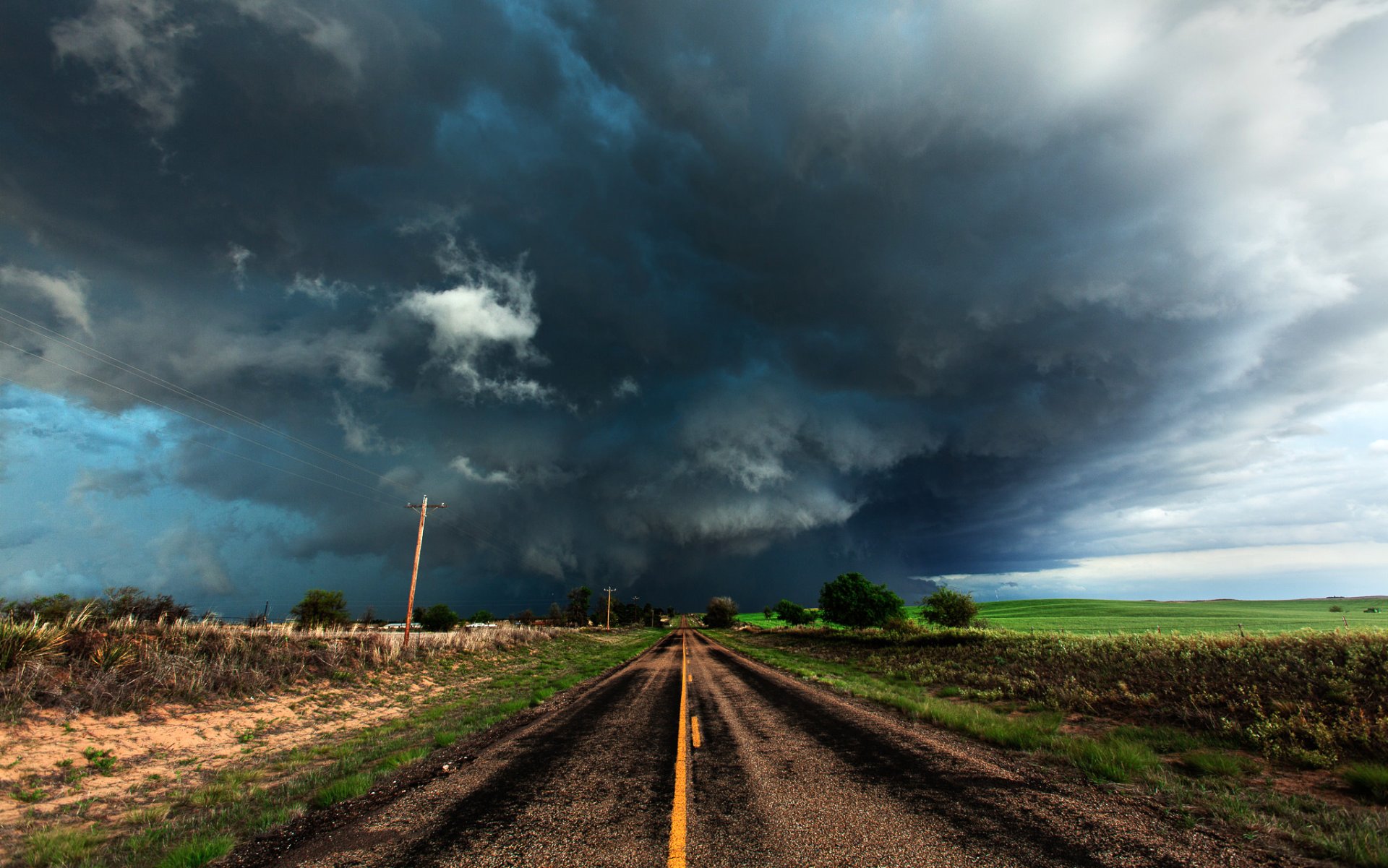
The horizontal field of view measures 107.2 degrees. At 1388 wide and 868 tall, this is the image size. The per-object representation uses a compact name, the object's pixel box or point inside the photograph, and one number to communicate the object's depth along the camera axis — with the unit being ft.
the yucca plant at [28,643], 40.73
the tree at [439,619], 225.15
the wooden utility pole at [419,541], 103.70
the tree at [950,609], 146.10
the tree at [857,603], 193.67
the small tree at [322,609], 171.32
